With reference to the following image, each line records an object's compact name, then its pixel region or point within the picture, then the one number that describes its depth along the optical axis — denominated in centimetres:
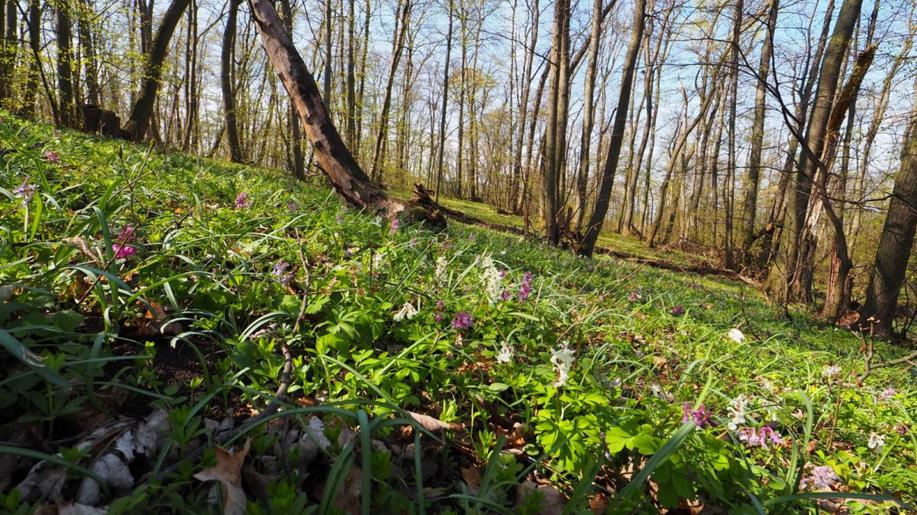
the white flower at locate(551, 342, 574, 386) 52
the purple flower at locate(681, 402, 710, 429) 50
